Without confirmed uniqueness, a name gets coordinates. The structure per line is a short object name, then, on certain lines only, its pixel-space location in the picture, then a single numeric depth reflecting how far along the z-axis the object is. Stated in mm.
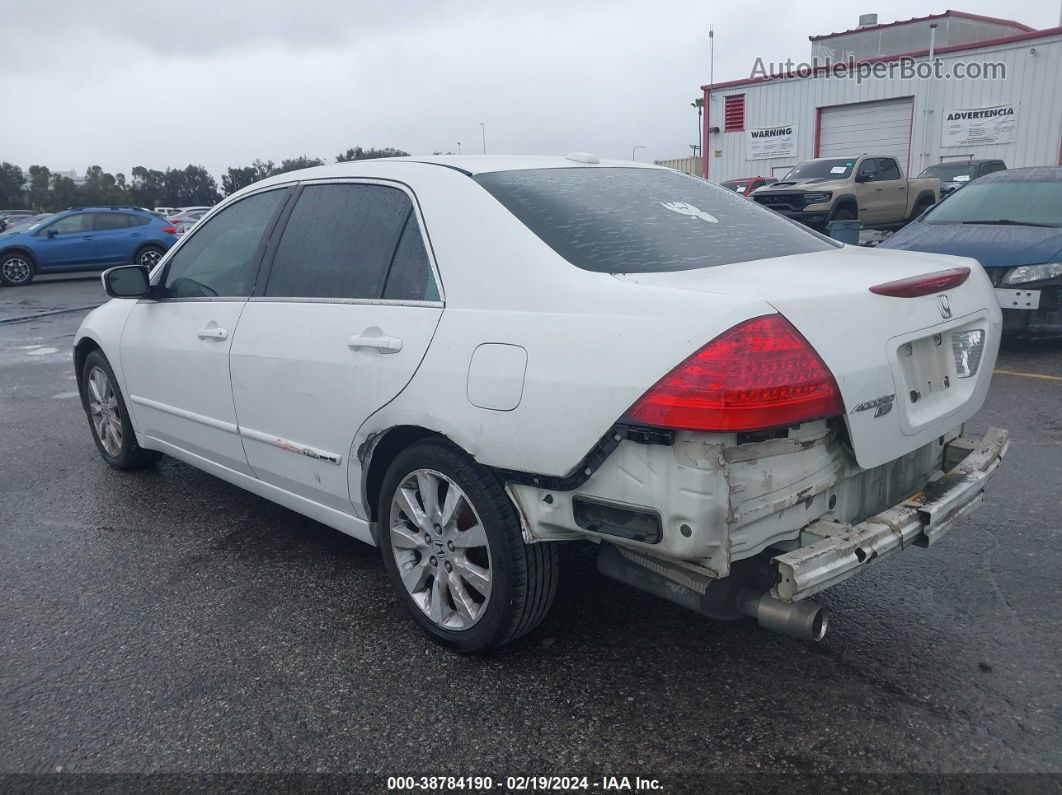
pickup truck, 16938
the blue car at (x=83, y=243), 18562
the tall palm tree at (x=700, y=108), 30969
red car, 23159
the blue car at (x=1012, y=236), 7086
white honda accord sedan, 2266
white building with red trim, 23406
